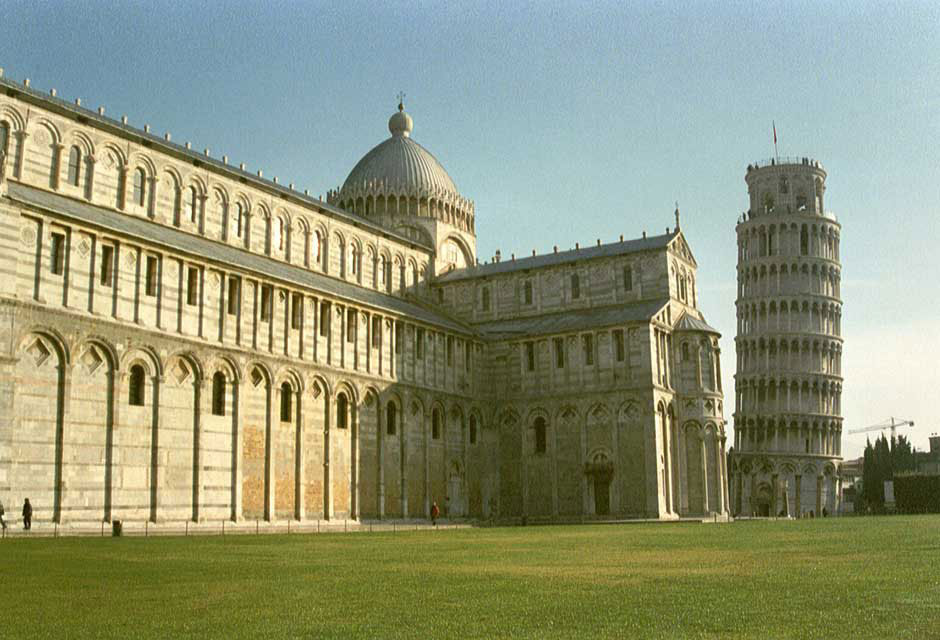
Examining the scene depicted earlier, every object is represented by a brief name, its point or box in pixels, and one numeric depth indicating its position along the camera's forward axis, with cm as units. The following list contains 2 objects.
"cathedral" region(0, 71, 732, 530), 3784
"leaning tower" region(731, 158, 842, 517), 9531
